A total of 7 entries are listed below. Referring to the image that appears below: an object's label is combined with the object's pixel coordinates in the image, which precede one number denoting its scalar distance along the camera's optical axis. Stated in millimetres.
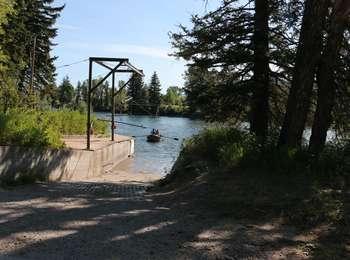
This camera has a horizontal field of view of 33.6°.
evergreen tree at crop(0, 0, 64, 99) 47344
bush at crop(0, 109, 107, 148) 14500
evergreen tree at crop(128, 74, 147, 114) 131675
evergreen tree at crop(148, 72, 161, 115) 140375
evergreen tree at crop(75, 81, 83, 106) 158375
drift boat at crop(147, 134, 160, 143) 59875
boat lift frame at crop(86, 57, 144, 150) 24438
